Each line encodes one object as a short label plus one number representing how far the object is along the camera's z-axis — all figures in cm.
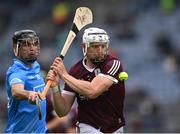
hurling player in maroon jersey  1781
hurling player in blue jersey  1842
